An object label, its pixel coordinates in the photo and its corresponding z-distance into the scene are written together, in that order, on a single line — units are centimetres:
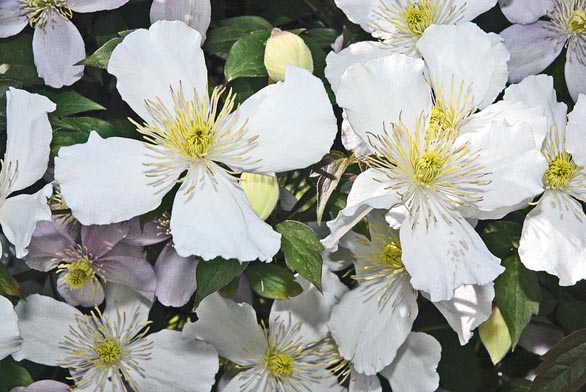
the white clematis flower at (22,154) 39
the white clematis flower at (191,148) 39
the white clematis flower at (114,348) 42
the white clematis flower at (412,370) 42
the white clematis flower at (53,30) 43
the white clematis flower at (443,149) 40
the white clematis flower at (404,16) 42
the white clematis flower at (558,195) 41
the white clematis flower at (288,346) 43
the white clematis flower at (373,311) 42
